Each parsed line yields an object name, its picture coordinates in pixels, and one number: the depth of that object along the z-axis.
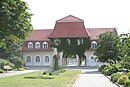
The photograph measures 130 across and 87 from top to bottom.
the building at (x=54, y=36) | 49.84
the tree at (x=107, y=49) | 34.02
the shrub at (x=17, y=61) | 40.91
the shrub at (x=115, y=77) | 18.53
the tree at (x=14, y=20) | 13.44
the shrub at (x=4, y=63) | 34.67
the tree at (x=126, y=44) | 14.58
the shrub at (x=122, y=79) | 16.55
